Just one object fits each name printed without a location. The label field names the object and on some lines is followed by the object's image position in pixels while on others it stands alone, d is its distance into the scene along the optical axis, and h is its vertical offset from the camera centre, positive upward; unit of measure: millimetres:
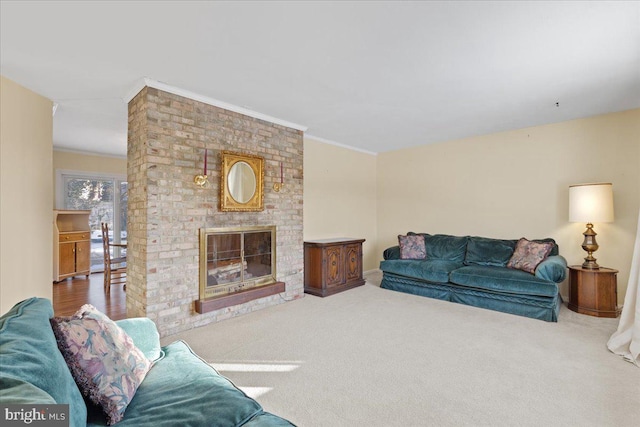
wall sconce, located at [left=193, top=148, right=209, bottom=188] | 3338 +408
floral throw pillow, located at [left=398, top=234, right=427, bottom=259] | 5102 -522
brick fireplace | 3043 +180
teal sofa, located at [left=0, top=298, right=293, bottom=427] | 848 -733
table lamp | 3654 +79
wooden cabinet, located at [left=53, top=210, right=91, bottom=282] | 5691 -492
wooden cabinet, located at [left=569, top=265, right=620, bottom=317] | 3586 -913
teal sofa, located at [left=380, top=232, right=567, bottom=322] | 3588 -799
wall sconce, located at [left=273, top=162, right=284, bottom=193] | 4230 +438
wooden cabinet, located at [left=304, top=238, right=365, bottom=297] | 4609 -769
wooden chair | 4926 -708
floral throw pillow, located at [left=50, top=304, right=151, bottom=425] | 1167 -567
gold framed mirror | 3585 +416
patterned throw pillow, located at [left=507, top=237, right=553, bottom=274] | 4008 -530
